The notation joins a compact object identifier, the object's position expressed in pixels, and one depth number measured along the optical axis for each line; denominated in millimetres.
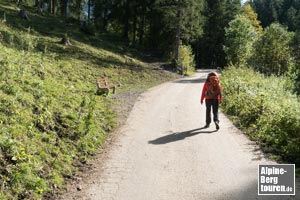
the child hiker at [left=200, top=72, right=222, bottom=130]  11805
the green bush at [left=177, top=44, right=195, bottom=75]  39897
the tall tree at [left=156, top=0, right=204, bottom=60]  36594
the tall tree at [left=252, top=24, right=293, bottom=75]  39375
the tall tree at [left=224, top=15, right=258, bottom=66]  51469
